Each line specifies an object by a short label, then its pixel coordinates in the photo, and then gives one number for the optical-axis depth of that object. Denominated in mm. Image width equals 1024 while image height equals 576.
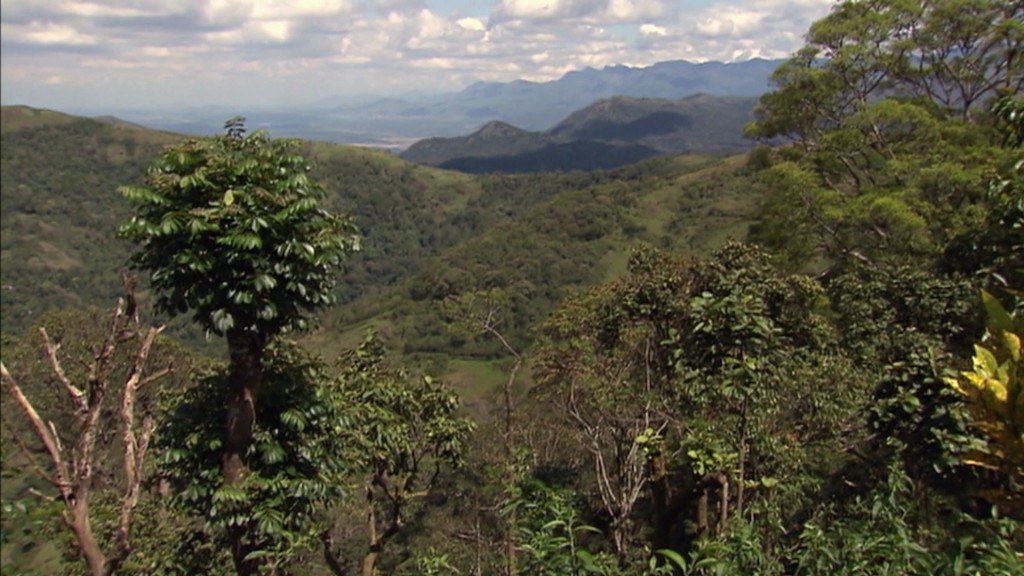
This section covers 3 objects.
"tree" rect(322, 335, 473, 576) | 7266
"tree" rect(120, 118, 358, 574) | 4375
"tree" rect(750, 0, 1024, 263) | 13906
